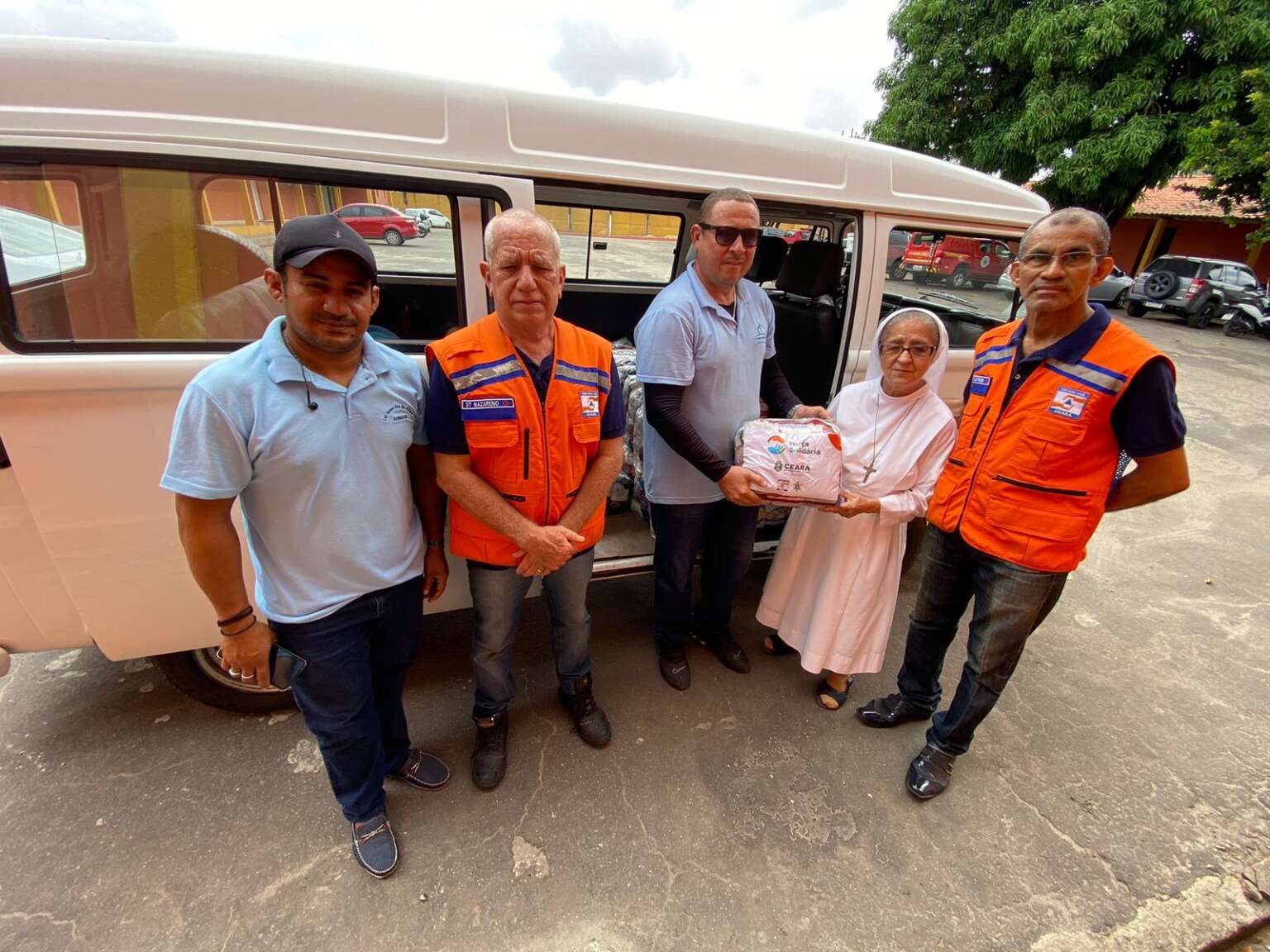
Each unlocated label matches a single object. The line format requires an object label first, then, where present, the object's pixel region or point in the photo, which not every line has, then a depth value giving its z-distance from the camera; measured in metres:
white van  1.55
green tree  10.23
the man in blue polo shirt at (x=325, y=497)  1.30
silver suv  14.45
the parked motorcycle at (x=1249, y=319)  14.05
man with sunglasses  2.06
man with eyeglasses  1.64
